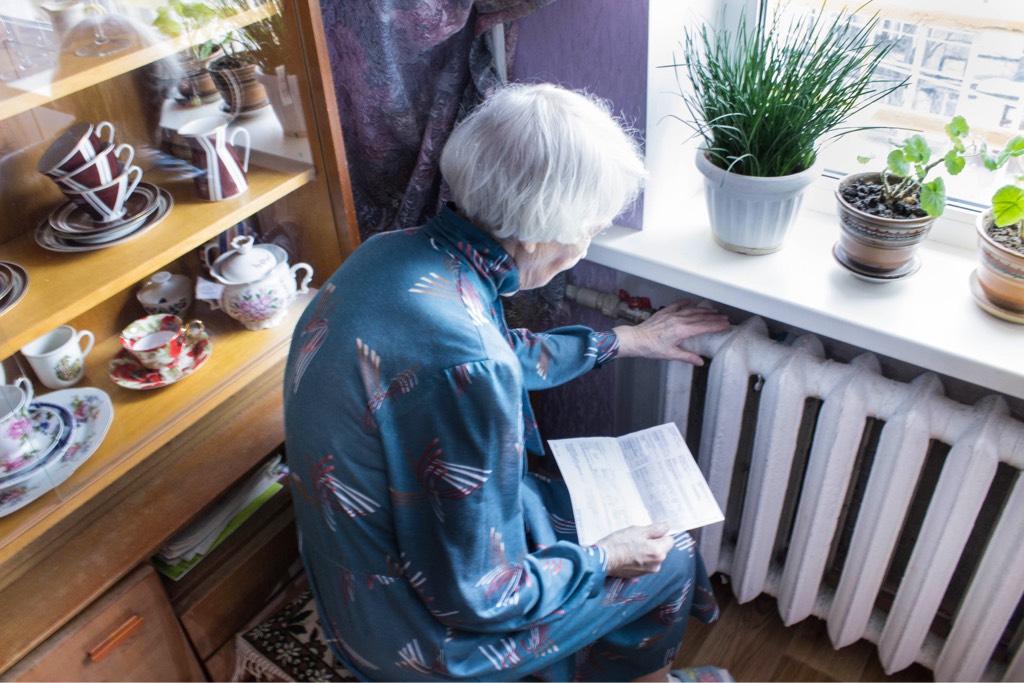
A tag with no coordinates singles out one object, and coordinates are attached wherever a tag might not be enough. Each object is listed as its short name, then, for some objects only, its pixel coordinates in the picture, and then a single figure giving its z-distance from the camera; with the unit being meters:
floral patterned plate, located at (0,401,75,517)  1.19
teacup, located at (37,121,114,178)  1.22
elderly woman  1.05
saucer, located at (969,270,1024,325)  1.20
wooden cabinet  1.17
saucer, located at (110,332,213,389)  1.37
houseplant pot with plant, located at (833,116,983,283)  1.19
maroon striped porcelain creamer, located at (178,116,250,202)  1.35
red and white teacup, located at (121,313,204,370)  1.37
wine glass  1.13
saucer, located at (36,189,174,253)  1.25
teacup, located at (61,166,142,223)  1.25
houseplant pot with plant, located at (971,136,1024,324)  1.12
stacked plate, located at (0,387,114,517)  1.20
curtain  1.32
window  1.26
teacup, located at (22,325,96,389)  1.31
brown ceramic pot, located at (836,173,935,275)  1.21
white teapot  1.45
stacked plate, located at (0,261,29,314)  1.16
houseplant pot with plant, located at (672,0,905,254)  1.23
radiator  1.22
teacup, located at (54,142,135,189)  1.23
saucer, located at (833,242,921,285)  1.27
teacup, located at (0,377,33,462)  1.19
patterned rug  1.37
